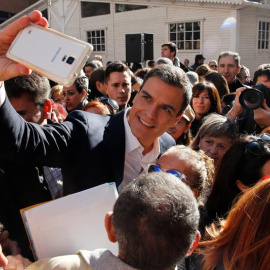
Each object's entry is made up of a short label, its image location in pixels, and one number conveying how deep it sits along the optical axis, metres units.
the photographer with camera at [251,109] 2.62
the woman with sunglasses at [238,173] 1.80
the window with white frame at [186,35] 13.10
